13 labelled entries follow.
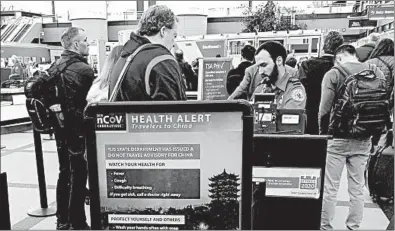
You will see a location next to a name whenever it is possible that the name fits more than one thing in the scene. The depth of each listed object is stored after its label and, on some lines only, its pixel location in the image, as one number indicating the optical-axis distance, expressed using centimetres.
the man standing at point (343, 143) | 245
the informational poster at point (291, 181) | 139
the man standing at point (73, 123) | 260
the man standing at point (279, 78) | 203
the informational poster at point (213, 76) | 461
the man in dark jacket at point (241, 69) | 422
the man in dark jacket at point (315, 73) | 315
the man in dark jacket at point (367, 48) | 389
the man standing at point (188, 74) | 565
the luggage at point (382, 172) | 296
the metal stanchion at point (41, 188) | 302
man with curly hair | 161
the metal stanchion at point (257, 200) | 116
